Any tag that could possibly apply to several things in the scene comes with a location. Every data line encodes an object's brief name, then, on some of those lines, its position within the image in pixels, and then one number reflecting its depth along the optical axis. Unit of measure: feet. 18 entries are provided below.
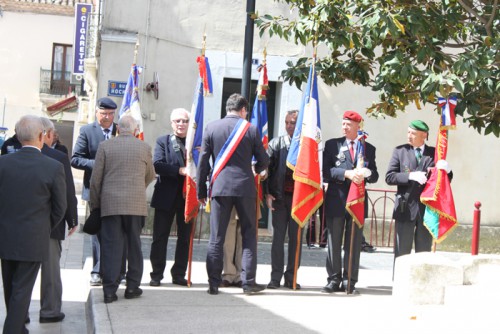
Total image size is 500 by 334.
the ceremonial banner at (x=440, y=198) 33.12
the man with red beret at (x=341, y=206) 34.19
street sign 53.47
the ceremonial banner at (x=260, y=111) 36.58
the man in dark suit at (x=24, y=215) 23.99
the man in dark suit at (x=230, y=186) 31.83
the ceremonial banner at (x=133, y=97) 41.24
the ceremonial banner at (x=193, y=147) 33.27
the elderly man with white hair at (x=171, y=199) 33.47
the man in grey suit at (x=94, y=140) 34.24
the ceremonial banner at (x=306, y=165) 33.94
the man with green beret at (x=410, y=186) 34.19
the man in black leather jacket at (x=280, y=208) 34.60
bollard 40.43
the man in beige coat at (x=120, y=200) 29.99
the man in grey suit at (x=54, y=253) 26.94
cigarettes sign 99.59
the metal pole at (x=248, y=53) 36.88
